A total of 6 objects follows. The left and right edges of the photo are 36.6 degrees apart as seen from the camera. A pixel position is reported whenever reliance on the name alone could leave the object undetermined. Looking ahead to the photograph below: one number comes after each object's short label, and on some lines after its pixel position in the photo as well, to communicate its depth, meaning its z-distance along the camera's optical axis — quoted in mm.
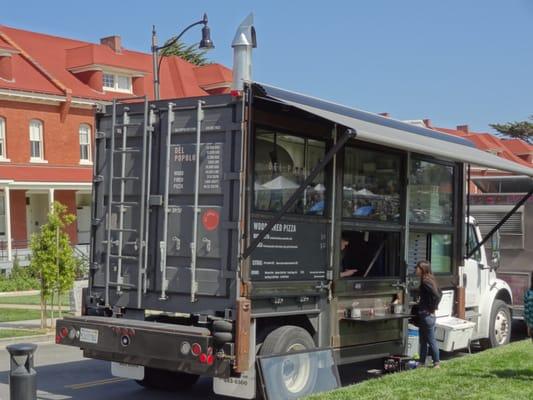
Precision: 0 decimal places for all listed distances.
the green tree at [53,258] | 16172
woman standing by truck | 10453
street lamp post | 21672
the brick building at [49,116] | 33969
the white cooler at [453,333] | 11305
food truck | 8234
